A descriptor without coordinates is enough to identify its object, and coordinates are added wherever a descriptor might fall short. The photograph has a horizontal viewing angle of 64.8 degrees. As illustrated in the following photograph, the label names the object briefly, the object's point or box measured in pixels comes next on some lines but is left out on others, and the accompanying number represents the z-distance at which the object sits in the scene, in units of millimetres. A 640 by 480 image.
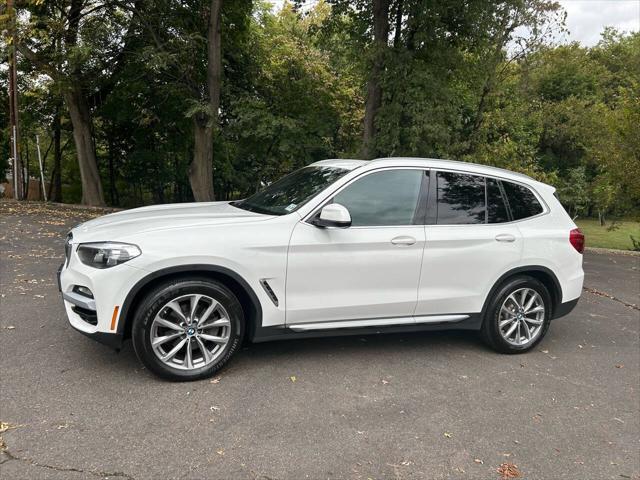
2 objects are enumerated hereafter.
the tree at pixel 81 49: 13289
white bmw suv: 3580
